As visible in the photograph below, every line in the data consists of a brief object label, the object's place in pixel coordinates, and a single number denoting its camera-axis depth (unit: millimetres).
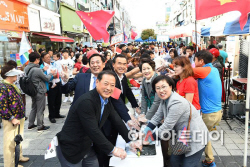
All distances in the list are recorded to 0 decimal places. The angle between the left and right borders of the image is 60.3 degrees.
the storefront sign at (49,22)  15406
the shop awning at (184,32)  12883
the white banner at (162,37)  19295
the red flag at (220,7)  3520
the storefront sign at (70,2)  20942
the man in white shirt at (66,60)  7495
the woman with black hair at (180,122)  2477
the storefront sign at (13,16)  10214
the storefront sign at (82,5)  24859
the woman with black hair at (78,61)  7691
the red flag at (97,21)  7070
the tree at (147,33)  50891
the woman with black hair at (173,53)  8030
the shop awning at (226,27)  6344
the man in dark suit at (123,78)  3945
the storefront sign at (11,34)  9936
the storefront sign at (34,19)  13445
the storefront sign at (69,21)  19395
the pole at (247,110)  2990
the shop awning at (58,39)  13941
